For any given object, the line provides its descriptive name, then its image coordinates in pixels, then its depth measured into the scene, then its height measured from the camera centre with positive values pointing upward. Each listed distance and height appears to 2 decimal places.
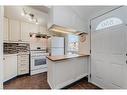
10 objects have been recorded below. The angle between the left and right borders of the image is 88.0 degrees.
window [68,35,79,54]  3.16 +0.11
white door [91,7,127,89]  1.48 -0.07
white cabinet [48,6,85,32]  1.53 +0.74
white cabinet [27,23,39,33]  2.78 +0.78
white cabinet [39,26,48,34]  3.01 +0.78
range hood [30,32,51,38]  2.84 +0.50
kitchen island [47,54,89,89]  1.54 -0.64
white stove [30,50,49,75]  2.64 -0.65
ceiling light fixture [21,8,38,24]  2.34 +1.15
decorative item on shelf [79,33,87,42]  2.34 +0.35
